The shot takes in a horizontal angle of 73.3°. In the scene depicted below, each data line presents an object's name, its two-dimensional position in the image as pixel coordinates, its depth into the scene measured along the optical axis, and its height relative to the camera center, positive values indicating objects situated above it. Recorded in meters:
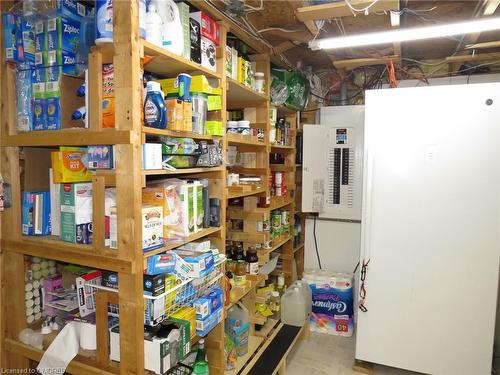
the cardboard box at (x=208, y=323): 1.55 -0.75
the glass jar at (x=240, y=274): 2.21 -0.74
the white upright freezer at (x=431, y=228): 2.10 -0.41
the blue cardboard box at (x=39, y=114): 1.46 +0.22
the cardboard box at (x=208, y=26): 1.65 +0.71
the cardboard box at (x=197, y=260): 1.50 -0.44
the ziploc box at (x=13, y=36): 1.47 +0.56
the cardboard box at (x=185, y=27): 1.50 +0.62
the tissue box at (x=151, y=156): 1.29 +0.03
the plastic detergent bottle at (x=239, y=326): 2.14 -1.06
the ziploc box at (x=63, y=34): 1.40 +0.55
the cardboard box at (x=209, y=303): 1.56 -0.67
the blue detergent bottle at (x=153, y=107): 1.31 +0.23
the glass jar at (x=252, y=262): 2.33 -0.68
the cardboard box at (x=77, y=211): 1.40 -0.20
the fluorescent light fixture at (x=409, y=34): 1.69 +0.72
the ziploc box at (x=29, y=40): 1.45 +0.54
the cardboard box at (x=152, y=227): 1.32 -0.25
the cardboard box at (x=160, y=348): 1.32 -0.74
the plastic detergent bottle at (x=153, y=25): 1.33 +0.55
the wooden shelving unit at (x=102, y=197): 1.23 -0.14
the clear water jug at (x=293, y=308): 2.79 -1.20
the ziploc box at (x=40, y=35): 1.43 +0.55
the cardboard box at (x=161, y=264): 1.33 -0.40
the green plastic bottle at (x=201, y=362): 1.67 -1.00
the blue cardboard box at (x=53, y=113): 1.43 +0.22
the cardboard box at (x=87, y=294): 1.47 -0.57
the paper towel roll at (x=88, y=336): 1.48 -0.76
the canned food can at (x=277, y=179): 2.86 -0.12
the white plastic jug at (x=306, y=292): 2.91 -1.11
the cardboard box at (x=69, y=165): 1.41 +0.00
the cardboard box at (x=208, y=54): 1.68 +0.57
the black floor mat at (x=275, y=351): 2.07 -1.26
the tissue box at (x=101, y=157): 1.32 +0.03
